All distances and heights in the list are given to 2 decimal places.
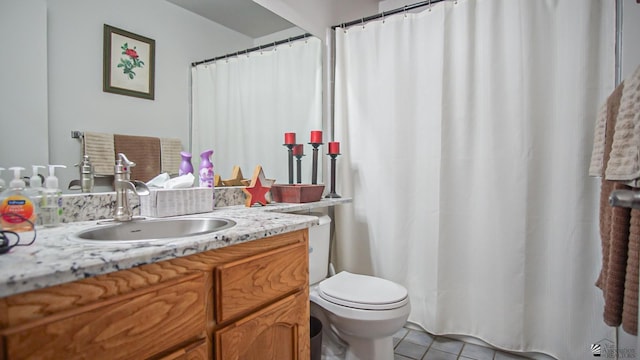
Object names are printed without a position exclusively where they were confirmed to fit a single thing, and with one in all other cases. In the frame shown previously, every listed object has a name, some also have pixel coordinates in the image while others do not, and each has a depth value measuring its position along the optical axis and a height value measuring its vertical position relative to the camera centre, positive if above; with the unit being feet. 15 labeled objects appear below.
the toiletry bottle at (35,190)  3.18 -0.16
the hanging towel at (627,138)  3.27 +0.42
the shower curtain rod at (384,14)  6.21 +3.32
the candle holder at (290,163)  6.49 +0.25
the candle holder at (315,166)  6.49 +0.19
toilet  4.54 -1.95
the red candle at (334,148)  6.60 +0.56
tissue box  3.88 -0.35
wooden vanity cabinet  1.81 -0.97
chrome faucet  3.55 -0.14
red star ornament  5.01 -0.23
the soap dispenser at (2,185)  3.03 -0.11
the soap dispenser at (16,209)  2.82 -0.31
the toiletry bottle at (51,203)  3.21 -0.29
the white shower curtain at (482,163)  5.16 +0.25
